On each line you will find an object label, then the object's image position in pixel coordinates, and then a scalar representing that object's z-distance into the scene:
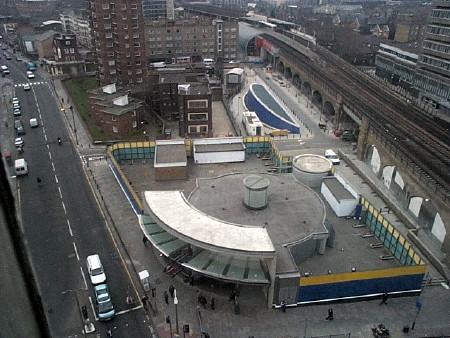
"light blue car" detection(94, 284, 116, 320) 29.59
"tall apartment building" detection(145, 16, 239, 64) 108.62
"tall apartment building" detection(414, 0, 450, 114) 69.31
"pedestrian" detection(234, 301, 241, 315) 29.95
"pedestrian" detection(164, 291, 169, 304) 30.89
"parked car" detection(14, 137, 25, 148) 57.84
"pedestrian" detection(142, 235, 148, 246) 37.71
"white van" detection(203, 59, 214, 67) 106.19
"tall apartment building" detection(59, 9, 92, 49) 125.19
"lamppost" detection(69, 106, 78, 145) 62.17
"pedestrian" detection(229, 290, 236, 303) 31.19
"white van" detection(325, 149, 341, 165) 54.84
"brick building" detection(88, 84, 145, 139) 62.62
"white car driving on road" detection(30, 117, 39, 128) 65.56
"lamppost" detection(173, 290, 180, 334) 27.03
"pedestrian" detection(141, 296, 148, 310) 30.86
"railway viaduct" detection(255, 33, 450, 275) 38.56
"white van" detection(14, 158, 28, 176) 49.62
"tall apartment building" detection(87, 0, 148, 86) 73.56
